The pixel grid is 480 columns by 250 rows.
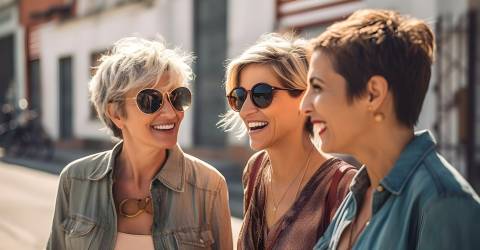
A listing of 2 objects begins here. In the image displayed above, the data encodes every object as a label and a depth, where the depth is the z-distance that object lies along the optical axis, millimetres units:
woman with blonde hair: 2133
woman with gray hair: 2432
